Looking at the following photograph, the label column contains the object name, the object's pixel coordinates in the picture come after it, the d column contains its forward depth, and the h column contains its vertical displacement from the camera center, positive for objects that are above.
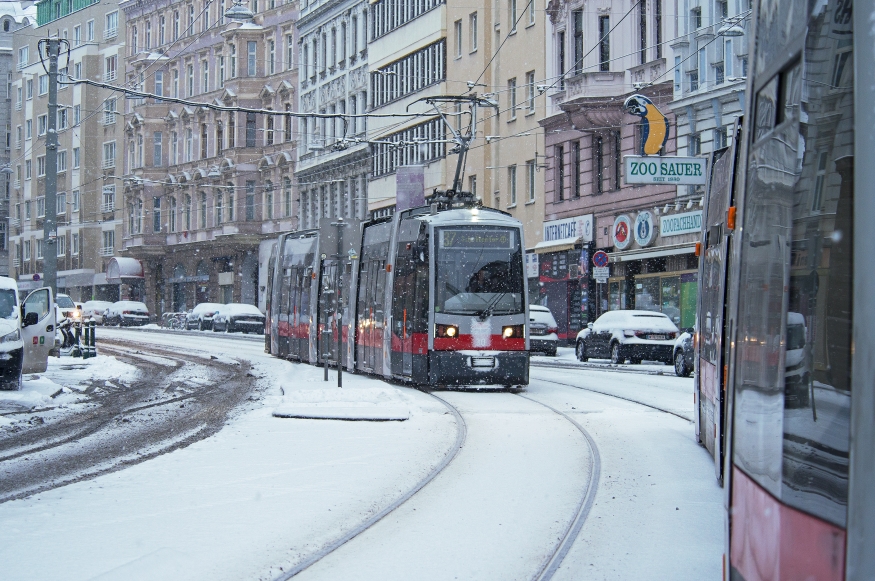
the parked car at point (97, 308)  72.44 -1.35
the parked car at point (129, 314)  70.69 -1.61
